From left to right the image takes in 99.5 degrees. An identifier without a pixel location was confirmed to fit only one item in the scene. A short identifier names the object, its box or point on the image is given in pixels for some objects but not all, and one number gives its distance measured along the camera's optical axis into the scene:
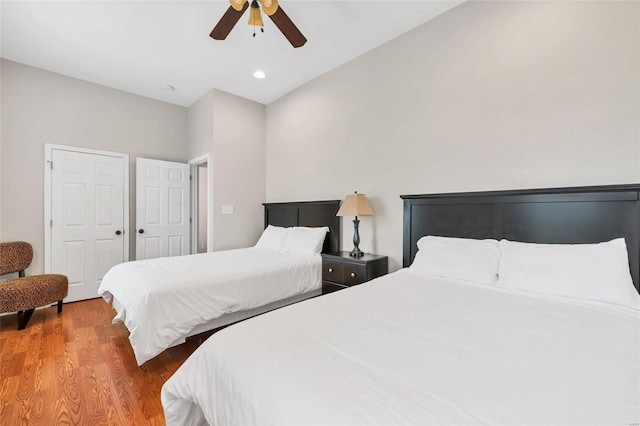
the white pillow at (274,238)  3.53
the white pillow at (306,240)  3.21
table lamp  2.79
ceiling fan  1.82
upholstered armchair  2.67
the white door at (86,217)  3.47
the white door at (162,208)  4.01
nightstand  2.61
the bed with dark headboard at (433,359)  0.71
